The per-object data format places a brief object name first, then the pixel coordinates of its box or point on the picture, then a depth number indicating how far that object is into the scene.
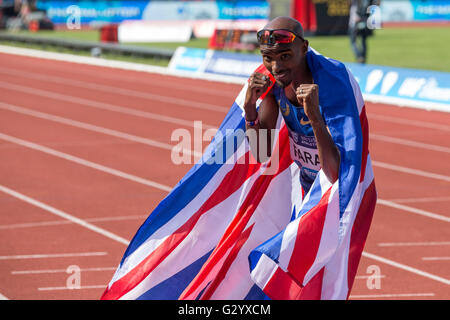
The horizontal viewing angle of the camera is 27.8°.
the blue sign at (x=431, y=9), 46.84
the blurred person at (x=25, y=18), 45.41
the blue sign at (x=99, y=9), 46.75
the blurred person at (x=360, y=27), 23.84
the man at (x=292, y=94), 4.62
